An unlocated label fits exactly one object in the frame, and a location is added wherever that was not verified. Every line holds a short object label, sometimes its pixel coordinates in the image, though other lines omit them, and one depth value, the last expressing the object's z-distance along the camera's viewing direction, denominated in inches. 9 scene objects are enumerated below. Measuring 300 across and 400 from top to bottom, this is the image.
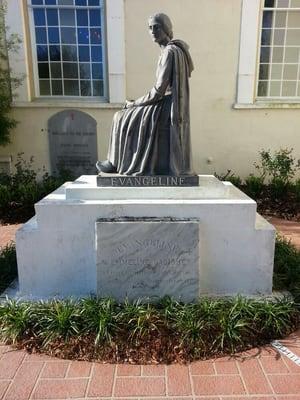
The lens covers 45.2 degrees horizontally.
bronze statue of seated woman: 134.6
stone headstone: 325.4
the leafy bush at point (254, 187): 305.3
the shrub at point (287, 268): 144.1
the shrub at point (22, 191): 267.6
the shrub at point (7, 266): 150.9
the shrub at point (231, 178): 320.0
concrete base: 129.3
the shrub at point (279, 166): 303.4
